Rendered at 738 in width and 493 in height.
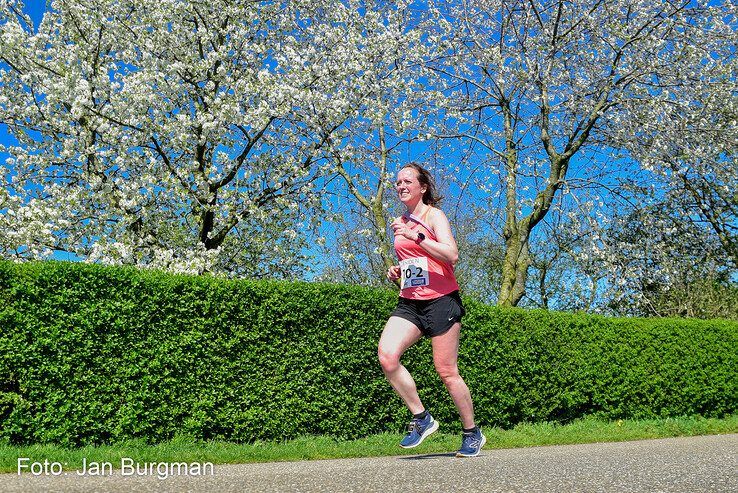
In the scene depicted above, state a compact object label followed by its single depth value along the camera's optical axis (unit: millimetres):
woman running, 5281
